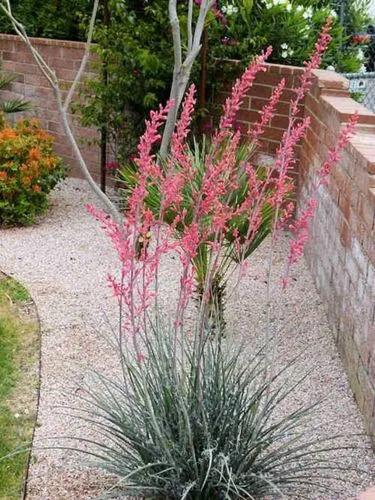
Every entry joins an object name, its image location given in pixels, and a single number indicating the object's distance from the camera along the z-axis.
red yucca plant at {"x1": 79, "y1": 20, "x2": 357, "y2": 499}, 2.88
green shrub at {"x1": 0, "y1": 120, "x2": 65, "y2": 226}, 7.51
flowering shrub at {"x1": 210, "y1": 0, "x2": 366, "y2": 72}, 7.81
